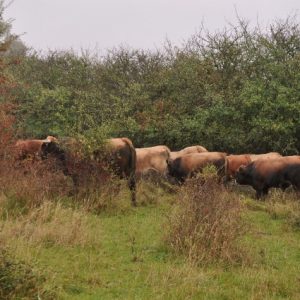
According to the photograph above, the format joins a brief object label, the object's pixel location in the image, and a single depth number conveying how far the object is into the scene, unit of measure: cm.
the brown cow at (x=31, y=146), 1727
